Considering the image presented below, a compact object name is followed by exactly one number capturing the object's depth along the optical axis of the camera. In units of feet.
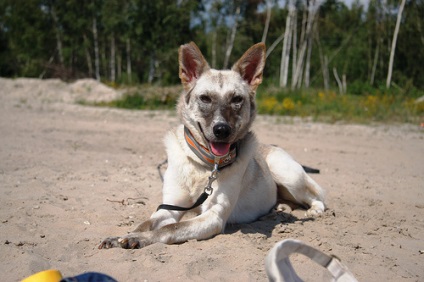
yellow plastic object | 6.35
